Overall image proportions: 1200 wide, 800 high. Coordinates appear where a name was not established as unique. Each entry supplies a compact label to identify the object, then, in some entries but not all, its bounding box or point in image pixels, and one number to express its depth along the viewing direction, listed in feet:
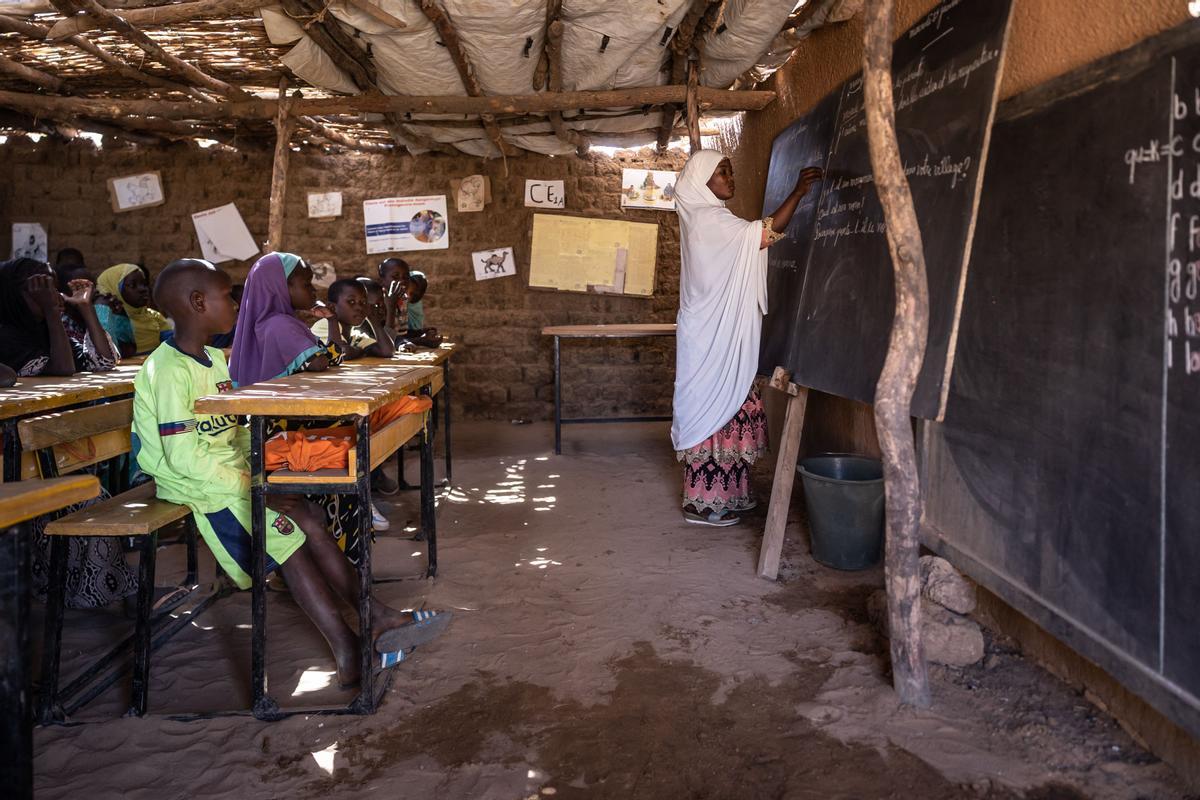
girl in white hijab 13.37
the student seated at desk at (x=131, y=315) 17.01
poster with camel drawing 25.96
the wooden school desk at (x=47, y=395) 8.71
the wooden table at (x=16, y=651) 4.42
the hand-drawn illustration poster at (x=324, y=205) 25.52
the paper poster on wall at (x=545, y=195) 25.53
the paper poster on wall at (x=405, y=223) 25.70
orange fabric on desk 7.59
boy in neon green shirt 8.05
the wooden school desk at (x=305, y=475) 7.17
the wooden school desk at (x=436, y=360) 14.53
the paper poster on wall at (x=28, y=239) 24.18
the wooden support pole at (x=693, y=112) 16.17
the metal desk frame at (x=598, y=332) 20.01
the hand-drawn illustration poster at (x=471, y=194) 25.48
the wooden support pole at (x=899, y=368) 7.36
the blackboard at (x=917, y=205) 7.66
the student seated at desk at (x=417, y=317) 19.51
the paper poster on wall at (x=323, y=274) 25.48
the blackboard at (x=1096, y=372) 5.64
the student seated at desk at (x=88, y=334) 12.58
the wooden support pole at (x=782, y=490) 11.60
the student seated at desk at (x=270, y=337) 10.76
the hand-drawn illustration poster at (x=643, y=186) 25.76
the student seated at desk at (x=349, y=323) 14.01
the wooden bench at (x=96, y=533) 7.73
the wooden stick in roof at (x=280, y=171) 17.70
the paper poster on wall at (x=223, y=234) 25.08
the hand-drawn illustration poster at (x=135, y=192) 24.61
